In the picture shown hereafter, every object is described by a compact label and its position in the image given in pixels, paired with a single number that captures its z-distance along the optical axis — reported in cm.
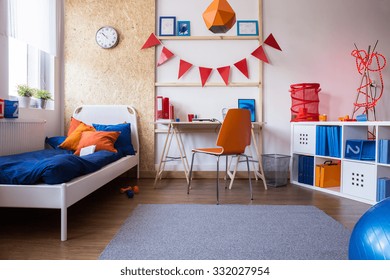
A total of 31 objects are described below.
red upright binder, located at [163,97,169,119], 358
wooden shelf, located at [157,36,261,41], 374
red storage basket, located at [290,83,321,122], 346
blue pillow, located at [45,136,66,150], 331
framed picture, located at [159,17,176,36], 374
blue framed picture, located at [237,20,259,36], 374
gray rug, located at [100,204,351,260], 152
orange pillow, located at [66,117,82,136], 340
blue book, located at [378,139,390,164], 251
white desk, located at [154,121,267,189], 354
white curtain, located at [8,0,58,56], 296
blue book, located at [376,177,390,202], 249
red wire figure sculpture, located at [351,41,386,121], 367
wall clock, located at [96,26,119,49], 375
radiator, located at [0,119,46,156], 260
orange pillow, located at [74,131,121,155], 296
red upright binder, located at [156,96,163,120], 355
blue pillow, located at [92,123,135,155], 339
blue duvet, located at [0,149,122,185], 174
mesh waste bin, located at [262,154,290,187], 335
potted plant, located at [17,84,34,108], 298
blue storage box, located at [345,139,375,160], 273
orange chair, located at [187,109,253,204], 258
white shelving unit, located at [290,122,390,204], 260
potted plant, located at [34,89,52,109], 328
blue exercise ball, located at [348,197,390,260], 94
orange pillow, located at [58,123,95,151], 312
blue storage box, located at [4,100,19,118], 257
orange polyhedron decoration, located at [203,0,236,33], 249
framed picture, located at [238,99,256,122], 375
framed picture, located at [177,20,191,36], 375
